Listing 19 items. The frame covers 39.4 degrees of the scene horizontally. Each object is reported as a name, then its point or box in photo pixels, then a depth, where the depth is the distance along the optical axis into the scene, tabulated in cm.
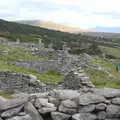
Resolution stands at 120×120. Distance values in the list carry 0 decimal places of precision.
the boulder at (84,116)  602
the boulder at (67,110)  612
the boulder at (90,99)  608
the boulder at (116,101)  613
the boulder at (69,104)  613
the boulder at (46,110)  612
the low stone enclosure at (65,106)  597
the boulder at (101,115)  606
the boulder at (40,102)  619
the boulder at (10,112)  583
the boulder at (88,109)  606
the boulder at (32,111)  601
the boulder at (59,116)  606
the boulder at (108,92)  628
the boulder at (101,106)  606
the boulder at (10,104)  589
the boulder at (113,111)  605
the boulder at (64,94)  631
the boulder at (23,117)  583
